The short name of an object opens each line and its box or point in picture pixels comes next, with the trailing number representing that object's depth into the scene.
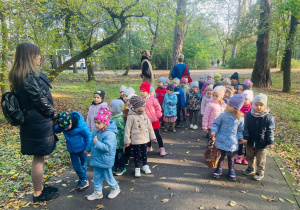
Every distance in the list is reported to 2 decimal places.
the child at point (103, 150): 3.38
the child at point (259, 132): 3.96
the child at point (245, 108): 4.92
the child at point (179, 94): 7.01
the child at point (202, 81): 8.46
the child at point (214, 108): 5.16
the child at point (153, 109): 5.04
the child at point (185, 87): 7.42
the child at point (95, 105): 4.80
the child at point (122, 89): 5.96
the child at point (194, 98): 6.93
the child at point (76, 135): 3.42
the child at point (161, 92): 6.98
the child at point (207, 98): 6.07
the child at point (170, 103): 6.38
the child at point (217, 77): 7.63
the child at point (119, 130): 4.18
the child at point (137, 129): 4.13
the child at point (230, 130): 4.02
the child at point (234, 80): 7.36
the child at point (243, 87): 6.21
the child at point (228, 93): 5.75
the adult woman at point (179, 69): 8.36
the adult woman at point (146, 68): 6.70
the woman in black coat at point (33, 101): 3.08
